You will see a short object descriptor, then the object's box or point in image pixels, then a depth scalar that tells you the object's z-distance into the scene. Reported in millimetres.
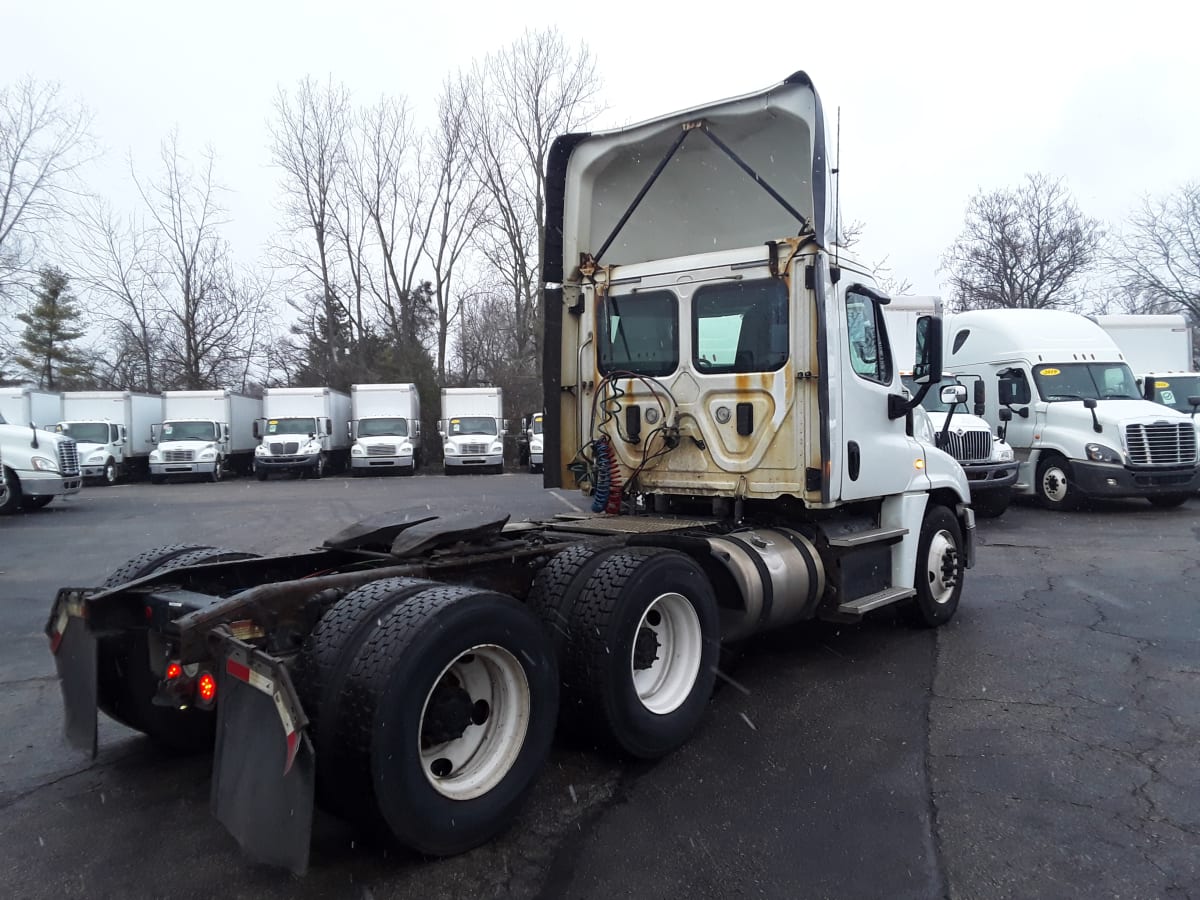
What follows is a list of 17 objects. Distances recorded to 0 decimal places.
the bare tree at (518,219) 39219
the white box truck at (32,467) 16453
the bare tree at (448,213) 40562
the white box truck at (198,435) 27969
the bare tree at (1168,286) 36625
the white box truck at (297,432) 28438
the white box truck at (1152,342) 19391
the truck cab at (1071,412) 13906
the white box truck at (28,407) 23844
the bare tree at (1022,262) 42094
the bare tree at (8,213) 31703
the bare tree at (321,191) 42094
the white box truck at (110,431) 27625
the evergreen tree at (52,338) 45031
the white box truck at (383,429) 28656
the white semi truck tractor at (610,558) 3041
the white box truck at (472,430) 28859
